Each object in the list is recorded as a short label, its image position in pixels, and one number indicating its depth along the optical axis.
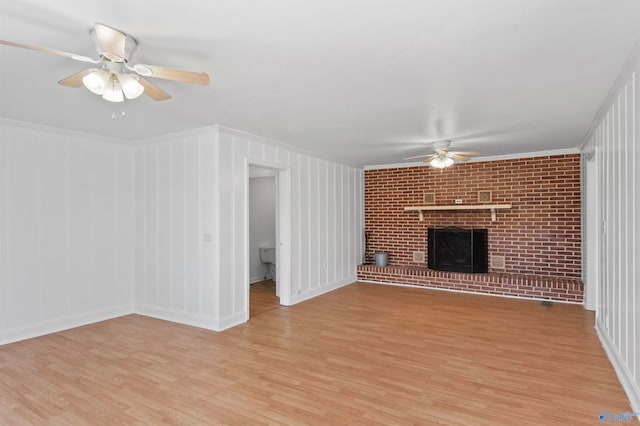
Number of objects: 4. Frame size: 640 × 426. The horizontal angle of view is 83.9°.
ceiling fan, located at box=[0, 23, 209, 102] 1.90
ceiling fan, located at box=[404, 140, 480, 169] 4.94
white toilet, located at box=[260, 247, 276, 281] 7.27
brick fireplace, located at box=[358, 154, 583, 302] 5.67
